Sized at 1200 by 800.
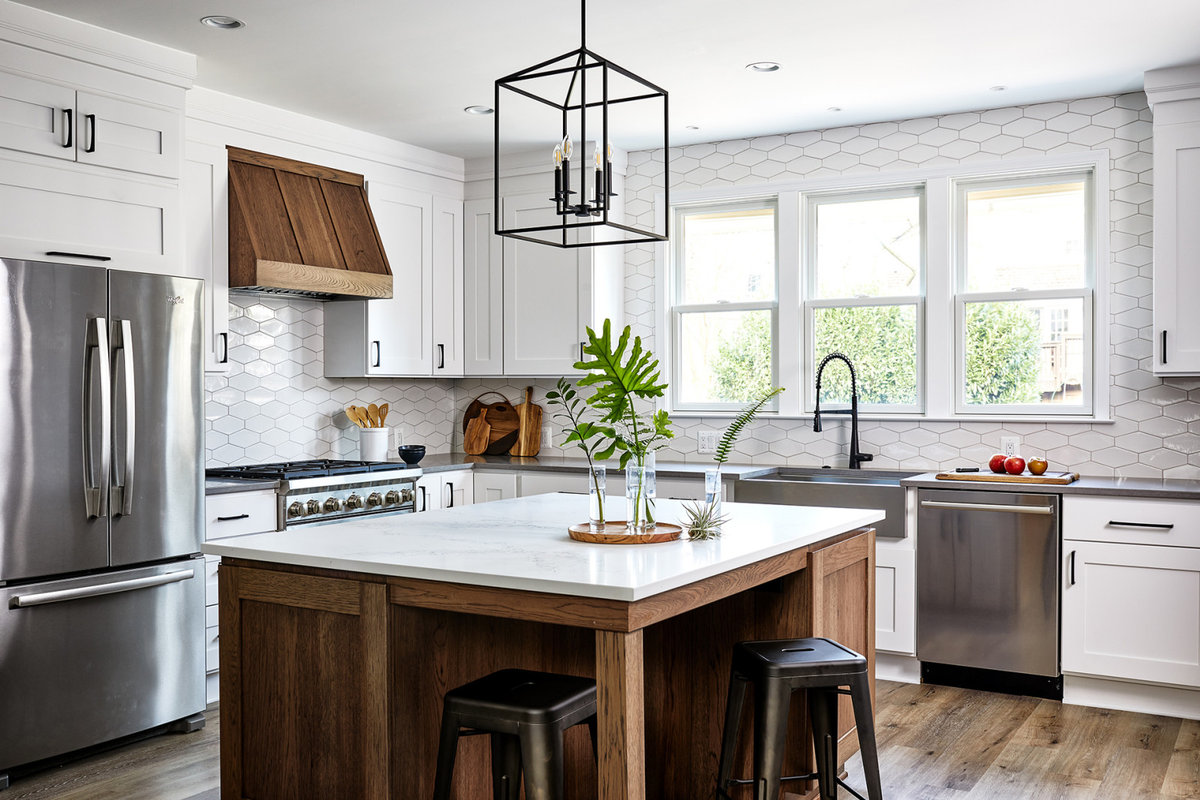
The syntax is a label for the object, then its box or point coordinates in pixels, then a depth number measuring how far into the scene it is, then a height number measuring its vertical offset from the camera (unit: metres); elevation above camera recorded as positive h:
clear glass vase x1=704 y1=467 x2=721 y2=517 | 2.79 -0.26
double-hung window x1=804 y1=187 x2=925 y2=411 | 5.10 +0.54
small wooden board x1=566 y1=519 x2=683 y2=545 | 2.63 -0.36
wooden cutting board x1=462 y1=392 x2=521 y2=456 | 5.96 -0.17
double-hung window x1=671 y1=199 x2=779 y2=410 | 5.48 +0.50
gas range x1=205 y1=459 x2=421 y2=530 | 4.34 -0.41
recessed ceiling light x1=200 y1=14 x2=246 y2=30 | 3.64 +1.35
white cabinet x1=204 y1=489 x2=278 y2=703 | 4.02 -0.52
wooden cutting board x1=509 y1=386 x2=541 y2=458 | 5.88 -0.20
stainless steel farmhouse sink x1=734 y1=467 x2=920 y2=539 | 4.47 -0.42
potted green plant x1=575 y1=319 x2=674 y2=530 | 2.65 -0.03
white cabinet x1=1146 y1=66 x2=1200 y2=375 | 4.20 +0.75
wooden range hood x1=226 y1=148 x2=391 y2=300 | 4.52 +0.78
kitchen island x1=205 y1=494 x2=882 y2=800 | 2.13 -0.61
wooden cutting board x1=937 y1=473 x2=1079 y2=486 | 4.26 -0.34
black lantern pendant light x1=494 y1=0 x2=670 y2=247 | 4.38 +1.34
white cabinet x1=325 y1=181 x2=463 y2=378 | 5.24 +0.48
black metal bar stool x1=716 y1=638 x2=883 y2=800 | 2.45 -0.76
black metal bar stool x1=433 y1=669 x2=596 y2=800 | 2.11 -0.69
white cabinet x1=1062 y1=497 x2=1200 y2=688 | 3.95 -0.76
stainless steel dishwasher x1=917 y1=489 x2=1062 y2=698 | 4.14 -0.80
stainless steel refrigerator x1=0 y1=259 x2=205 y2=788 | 3.35 -0.38
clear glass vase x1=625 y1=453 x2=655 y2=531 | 2.75 -0.25
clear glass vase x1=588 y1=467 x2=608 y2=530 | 2.81 -0.28
